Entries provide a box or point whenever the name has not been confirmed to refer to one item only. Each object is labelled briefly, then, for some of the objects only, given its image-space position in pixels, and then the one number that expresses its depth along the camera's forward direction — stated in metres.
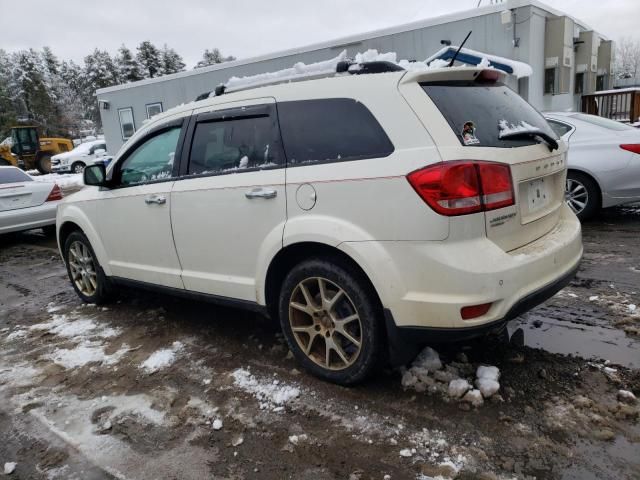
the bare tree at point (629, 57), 83.12
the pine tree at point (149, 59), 69.48
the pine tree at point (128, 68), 67.88
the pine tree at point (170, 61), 72.38
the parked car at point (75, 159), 26.45
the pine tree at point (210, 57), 81.62
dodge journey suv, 2.42
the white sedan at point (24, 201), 8.11
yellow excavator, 28.38
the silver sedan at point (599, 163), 5.95
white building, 11.81
